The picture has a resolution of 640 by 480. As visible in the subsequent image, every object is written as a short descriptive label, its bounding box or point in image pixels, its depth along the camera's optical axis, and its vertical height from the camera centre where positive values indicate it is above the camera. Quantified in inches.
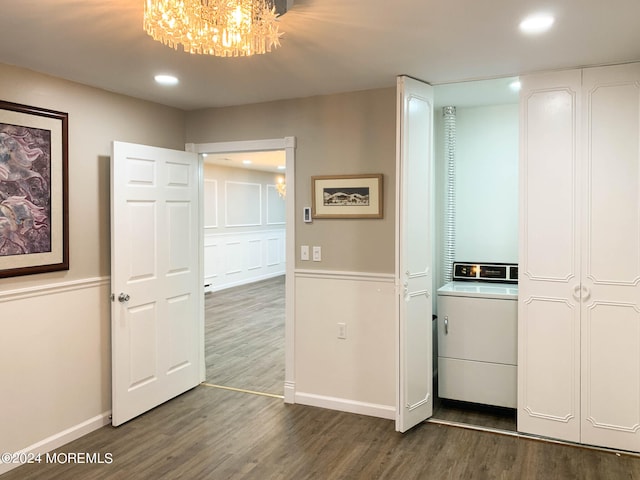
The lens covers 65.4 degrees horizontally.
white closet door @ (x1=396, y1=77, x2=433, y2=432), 131.6 -4.4
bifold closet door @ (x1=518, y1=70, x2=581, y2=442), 126.2 -5.5
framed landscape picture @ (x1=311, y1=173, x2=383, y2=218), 146.3 +11.8
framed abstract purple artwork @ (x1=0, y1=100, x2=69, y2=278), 117.6 +11.5
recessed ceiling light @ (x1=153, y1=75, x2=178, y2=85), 130.0 +41.8
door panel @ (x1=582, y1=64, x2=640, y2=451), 121.0 -5.8
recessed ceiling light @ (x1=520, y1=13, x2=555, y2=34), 91.5 +40.1
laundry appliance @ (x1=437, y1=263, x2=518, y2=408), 144.9 -32.5
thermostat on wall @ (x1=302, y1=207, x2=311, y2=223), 155.6 +6.7
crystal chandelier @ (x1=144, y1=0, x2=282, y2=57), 72.9 +32.1
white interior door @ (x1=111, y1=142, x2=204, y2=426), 141.6 -12.8
